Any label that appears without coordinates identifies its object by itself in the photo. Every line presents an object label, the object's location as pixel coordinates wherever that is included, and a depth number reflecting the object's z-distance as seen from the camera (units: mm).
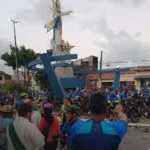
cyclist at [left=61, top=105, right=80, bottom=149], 2801
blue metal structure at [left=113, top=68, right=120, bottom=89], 14729
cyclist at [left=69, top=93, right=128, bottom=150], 1310
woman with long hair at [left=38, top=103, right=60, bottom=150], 2713
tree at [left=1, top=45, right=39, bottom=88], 22711
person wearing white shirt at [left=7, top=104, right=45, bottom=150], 2043
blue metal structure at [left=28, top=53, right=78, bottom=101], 10995
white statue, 18585
